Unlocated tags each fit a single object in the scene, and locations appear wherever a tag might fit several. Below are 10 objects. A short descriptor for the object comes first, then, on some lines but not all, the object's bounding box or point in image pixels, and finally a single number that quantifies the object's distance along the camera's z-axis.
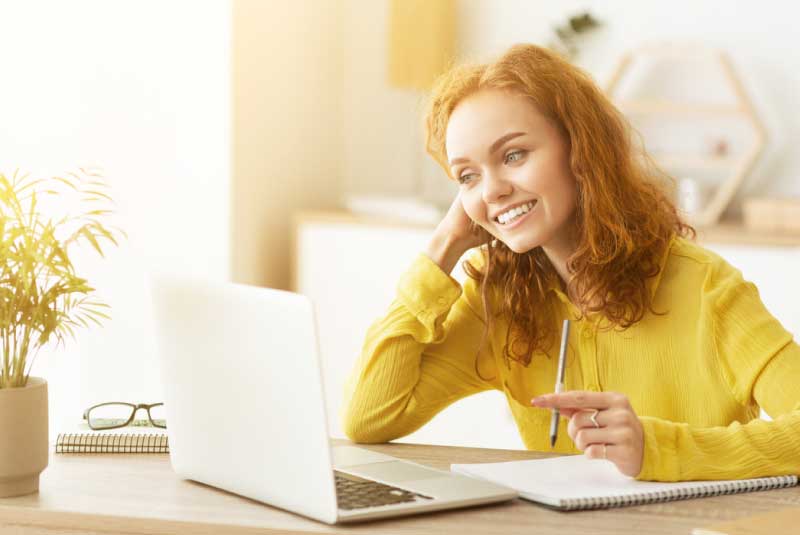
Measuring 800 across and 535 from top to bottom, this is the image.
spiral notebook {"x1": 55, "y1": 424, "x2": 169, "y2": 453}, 2.69
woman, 2.78
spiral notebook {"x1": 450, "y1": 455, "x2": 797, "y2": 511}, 2.43
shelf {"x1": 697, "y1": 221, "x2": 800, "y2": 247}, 4.25
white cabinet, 4.73
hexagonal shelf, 4.77
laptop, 2.34
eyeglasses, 2.76
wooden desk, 2.35
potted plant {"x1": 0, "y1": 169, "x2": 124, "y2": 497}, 2.46
